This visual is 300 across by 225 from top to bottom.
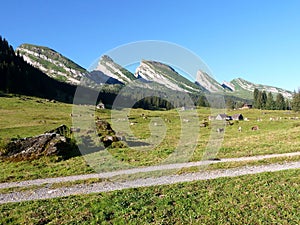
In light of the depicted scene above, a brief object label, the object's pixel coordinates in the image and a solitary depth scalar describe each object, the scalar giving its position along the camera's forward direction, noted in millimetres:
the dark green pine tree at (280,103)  186362
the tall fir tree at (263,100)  189625
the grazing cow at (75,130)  34000
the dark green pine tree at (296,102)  143375
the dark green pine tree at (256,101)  191900
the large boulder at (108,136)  33219
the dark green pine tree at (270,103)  185000
